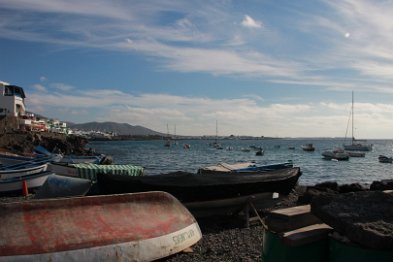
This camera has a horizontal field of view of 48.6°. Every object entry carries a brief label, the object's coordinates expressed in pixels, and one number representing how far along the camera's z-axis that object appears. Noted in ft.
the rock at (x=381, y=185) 53.32
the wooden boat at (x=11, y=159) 99.10
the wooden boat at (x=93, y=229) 24.34
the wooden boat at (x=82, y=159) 113.09
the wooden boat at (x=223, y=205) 40.73
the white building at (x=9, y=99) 237.86
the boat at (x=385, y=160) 202.00
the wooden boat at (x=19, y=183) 61.87
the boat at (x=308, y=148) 328.60
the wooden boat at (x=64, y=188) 40.16
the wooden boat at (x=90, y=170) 55.83
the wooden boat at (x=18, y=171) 64.34
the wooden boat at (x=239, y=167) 58.80
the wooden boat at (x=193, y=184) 39.19
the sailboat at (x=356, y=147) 312.29
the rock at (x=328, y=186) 55.95
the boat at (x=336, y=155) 209.26
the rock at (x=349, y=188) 54.99
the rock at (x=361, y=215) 14.29
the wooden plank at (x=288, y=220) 16.85
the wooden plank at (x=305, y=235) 15.33
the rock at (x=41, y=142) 172.04
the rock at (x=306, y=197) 45.11
